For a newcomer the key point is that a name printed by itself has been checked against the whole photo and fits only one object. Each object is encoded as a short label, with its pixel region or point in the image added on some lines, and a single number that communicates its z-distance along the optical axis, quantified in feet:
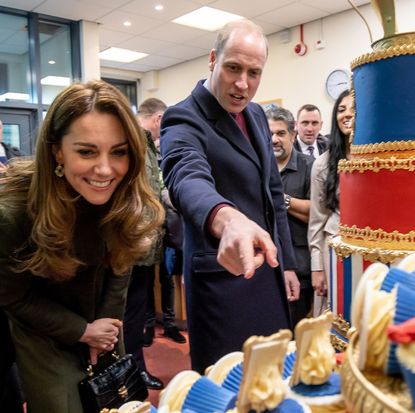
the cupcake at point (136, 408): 2.20
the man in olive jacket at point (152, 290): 11.10
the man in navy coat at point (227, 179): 4.76
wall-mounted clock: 20.13
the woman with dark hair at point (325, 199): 6.51
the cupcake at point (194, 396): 2.32
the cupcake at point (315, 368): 2.46
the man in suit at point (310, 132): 12.28
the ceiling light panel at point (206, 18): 19.83
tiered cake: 4.19
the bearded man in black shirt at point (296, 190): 7.85
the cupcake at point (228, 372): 2.51
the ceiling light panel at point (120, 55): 25.98
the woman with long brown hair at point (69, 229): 4.30
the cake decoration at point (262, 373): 2.09
